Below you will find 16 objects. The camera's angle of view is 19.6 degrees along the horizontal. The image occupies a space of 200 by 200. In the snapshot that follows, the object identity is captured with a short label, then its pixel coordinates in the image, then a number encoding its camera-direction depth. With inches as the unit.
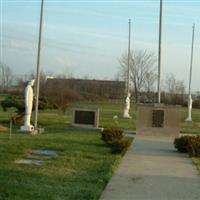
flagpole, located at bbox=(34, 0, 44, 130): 915.6
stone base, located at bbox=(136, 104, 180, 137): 967.0
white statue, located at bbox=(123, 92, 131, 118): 1622.8
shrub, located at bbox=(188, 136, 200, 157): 619.5
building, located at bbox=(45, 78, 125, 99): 3503.9
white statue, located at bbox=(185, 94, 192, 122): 1613.9
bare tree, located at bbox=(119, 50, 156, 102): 2773.1
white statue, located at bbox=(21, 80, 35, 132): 909.2
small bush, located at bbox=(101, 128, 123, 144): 669.3
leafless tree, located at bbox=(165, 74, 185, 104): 3198.8
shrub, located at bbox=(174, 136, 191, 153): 649.3
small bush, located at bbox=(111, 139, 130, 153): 612.4
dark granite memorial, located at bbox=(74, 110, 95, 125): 1071.2
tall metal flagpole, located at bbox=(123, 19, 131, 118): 1622.8
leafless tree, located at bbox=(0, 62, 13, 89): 3693.4
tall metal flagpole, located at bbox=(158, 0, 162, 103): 1045.4
